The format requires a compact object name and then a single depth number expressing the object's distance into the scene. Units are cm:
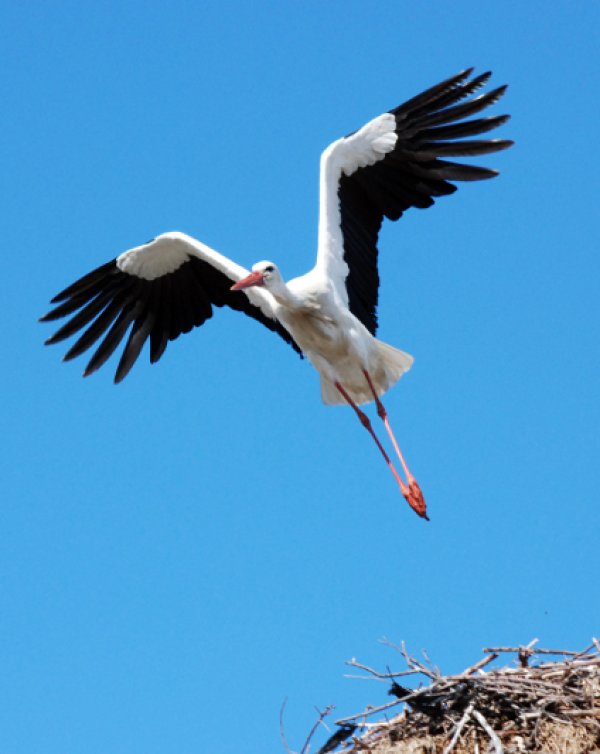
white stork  1742
